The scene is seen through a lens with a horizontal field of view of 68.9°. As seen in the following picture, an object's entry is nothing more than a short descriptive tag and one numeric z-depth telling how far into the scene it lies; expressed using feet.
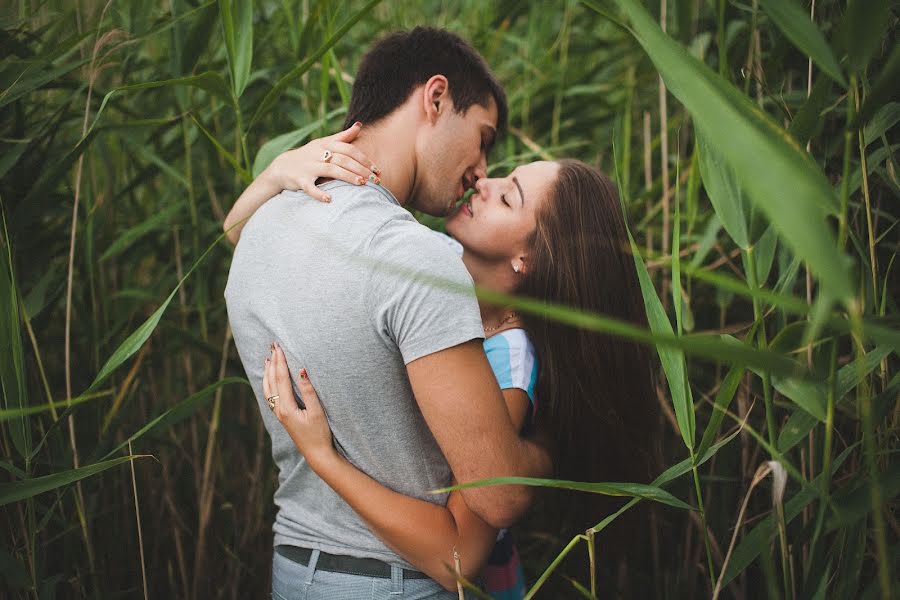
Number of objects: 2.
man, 2.32
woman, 3.42
